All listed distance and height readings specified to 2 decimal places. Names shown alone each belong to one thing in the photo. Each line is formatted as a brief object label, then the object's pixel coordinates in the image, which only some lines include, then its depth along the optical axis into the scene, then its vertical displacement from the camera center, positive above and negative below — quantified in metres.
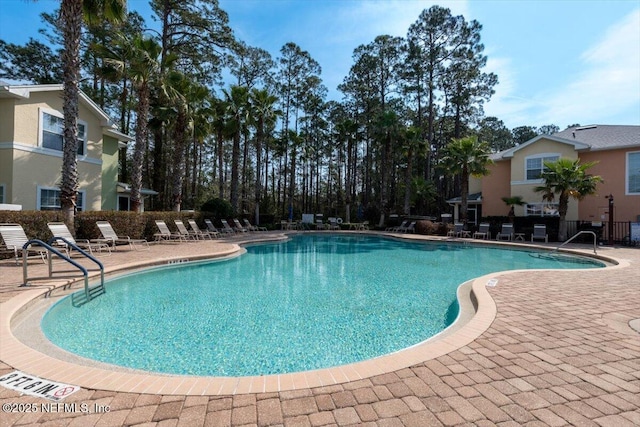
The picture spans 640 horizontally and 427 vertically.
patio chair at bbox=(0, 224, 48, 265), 8.01 -0.65
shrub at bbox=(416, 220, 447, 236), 21.14 -0.90
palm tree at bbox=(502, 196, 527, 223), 21.12 +0.84
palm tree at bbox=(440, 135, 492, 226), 19.95 +3.45
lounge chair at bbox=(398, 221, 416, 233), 23.31 -0.99
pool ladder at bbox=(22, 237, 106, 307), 5.54 -1.53
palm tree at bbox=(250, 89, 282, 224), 23.66 +7.55
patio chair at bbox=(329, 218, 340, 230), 26.76 -0.86
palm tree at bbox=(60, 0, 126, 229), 10.09 +3.92
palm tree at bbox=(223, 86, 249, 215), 22.37 +7.19
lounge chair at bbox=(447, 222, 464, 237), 20.03 -0.98
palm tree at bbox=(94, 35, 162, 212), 13.27 +6.09
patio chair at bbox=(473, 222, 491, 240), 19.06 -1.06
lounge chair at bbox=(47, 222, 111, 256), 9.27 -0.55
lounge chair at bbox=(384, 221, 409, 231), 23.88 -0.94
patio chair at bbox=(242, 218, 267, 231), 22.72 -0.94
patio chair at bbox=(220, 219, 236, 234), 19.52 -0.86
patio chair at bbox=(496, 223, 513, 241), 18.53 -1.01
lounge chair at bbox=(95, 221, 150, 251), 11.02 -0.76
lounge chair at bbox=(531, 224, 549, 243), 17.59 -0.96
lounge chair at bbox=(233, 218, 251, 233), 21.09 -0.81
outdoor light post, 16.66 -0.21
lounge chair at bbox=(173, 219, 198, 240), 15.43 -0.88
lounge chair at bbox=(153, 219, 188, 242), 14.27 -0.92
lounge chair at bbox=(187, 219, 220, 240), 16.48 -0.98
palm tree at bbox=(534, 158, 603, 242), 16.64 +1.77
